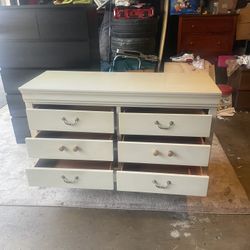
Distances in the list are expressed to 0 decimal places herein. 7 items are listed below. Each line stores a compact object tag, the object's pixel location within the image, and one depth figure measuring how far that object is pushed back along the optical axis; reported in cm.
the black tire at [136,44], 223
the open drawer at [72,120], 114
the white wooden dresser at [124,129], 110
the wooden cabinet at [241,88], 253
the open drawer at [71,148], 118
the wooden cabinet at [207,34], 271
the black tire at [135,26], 221
